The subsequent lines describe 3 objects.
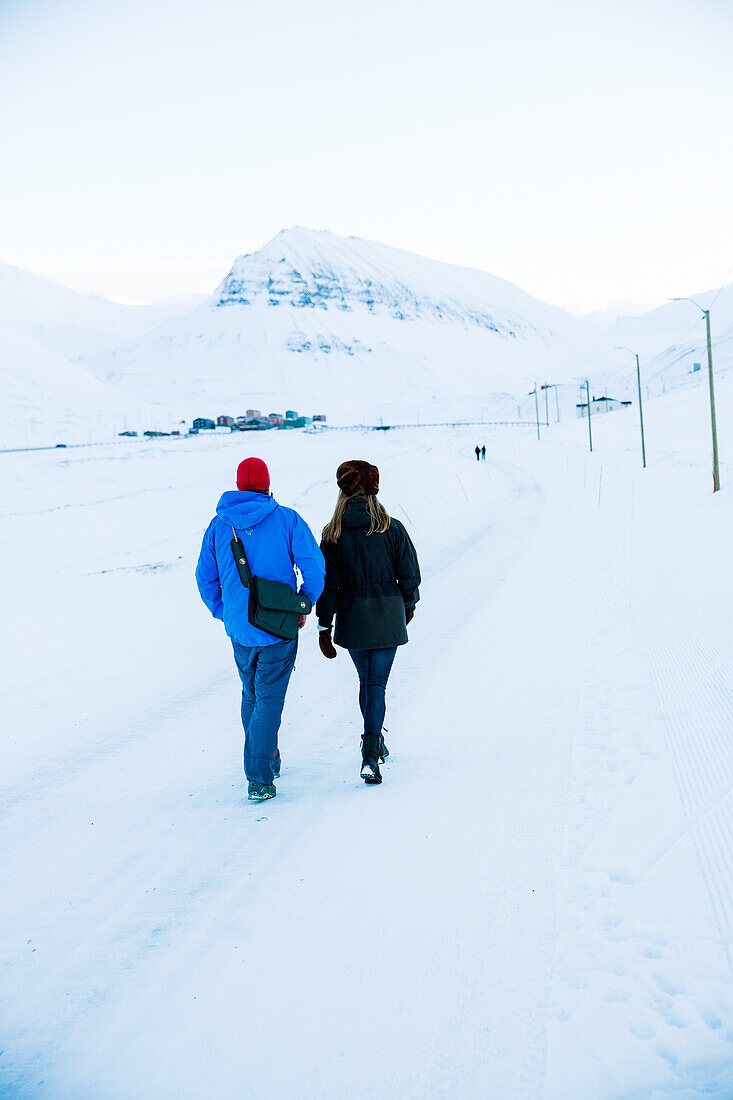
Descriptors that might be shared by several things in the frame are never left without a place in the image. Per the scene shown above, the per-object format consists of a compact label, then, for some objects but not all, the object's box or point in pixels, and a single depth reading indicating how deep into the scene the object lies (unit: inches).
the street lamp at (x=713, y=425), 892.0
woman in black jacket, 198.4
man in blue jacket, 189.8
